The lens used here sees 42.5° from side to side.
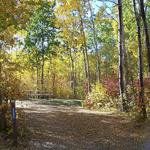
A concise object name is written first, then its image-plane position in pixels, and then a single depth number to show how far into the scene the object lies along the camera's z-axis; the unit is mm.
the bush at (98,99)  10984
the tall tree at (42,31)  18799
